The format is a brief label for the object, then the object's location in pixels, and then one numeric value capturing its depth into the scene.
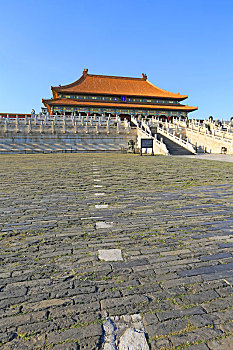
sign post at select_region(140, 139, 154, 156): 19.68
